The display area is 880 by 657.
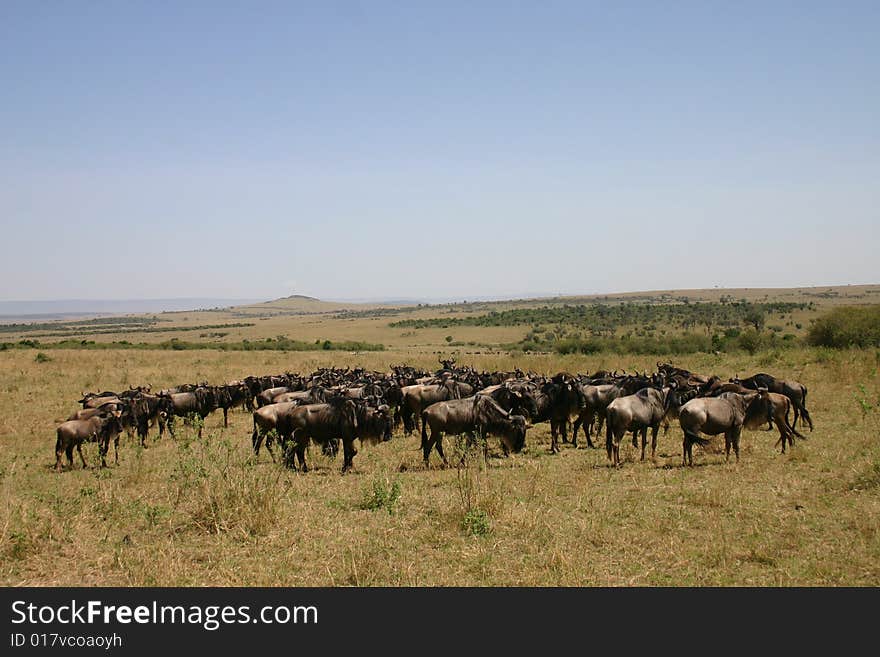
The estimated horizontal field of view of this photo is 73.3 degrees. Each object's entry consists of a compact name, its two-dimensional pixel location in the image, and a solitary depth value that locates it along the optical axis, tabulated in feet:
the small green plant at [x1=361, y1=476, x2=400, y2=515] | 29.38
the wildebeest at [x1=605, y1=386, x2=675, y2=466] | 39.73
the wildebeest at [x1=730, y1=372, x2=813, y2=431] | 48.40
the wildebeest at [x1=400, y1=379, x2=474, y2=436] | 52.90
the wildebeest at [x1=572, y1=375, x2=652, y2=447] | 48.80
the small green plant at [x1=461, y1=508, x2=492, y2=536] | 25.55
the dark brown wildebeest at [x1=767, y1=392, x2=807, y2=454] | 41.06
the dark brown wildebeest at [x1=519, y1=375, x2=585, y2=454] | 47.29
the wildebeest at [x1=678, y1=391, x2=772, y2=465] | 37.81
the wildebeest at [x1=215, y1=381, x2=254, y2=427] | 61.82
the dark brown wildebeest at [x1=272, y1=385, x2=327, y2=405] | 49.01
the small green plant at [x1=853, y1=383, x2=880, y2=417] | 48.91
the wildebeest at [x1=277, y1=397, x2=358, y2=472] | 39.81
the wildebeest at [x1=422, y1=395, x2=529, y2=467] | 40.75
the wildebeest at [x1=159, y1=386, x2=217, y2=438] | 58.90
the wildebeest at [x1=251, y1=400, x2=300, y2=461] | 43.39
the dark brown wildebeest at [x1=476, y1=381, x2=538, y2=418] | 47.21
